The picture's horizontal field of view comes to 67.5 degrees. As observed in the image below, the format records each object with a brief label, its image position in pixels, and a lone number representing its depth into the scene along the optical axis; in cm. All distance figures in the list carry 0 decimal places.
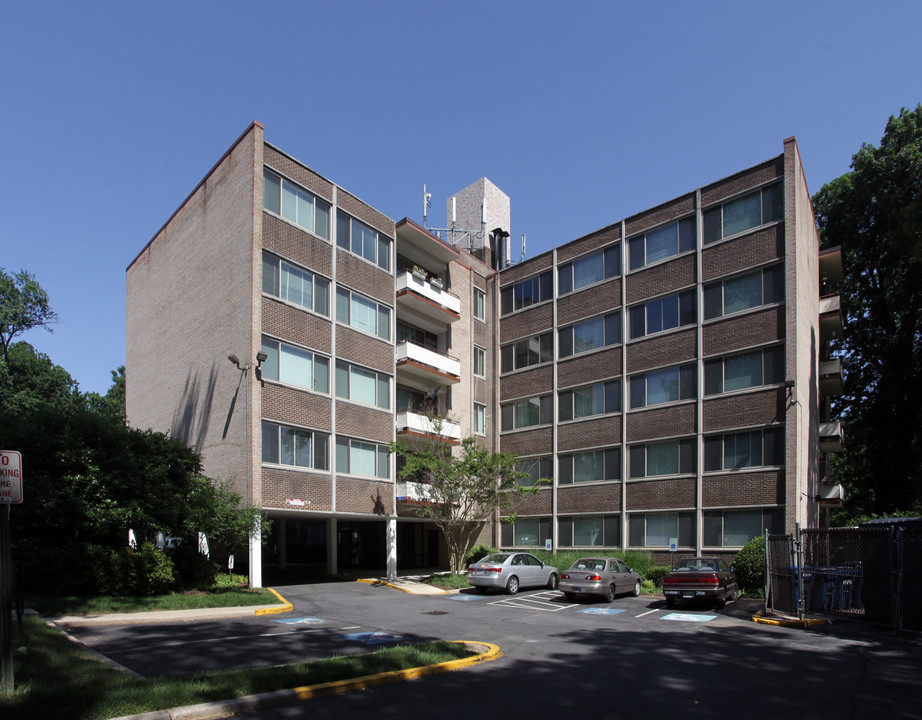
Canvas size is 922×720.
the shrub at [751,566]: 2245
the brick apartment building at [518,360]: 2544
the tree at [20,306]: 4869
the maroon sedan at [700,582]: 1944
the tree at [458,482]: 2850
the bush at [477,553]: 3306
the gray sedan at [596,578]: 2144
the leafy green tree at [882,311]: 3497
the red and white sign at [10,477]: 775
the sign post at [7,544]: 758
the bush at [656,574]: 2642
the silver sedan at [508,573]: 2380
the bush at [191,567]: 2042
